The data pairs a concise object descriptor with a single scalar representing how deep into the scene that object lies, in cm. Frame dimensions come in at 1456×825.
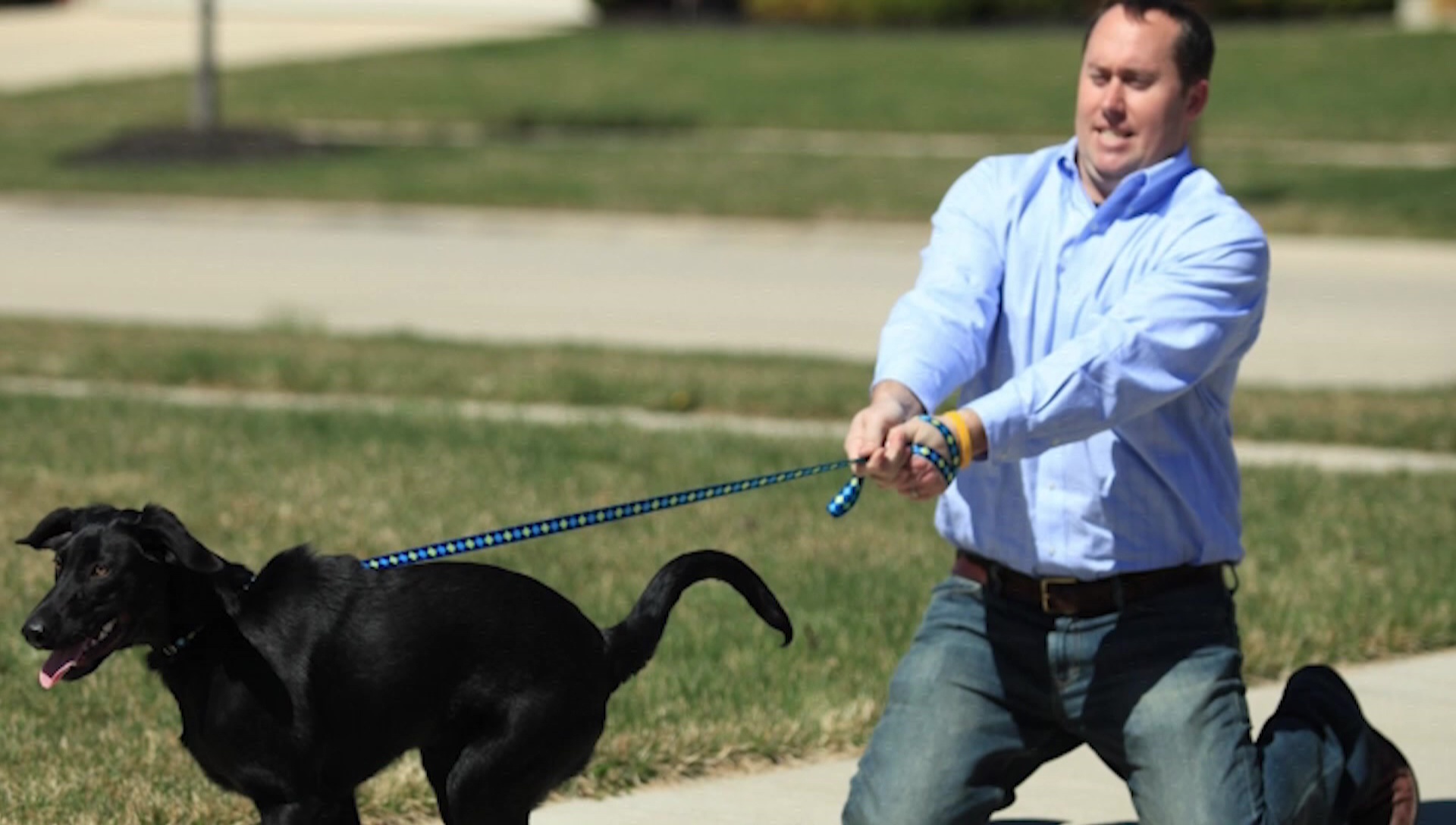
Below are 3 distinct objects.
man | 783
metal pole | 4322
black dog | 696
